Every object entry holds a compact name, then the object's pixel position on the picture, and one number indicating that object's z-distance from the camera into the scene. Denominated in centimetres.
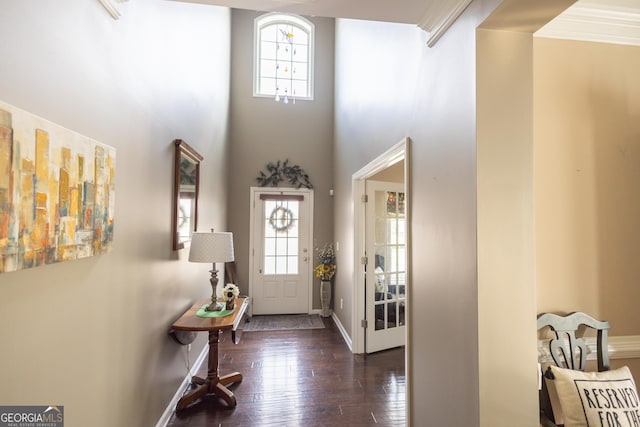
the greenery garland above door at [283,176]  545
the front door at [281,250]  536
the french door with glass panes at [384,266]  369
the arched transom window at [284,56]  566
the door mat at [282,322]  460
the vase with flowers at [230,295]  283
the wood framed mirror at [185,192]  259
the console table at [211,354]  240
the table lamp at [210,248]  251
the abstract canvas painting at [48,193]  97
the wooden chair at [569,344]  163
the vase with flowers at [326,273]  508
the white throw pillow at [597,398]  142
